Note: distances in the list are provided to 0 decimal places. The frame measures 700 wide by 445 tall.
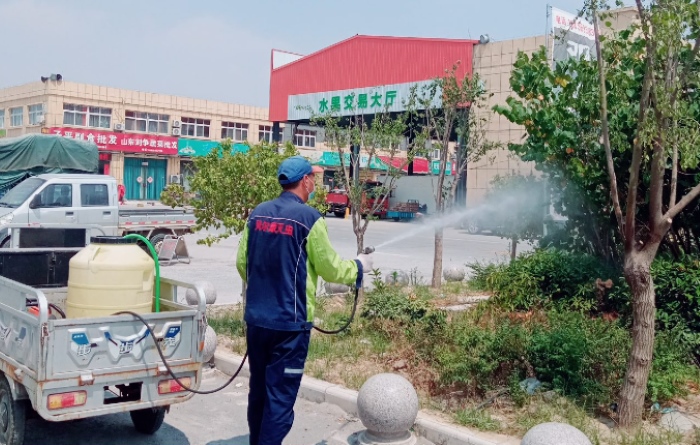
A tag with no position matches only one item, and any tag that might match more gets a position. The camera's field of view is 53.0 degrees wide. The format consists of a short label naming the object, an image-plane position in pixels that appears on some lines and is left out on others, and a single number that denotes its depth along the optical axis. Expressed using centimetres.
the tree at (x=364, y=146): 1027
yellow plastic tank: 502
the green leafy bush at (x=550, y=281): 790
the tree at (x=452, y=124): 1138
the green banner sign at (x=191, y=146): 4416
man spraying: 429
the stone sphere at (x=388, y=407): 514
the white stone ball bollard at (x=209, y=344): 704
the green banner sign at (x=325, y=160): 4636
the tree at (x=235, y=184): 807
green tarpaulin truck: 1952
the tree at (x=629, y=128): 473
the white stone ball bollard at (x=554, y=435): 427
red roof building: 2770
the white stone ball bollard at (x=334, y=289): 1100
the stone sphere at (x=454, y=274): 1273
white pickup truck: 1470
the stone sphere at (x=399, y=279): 1069
